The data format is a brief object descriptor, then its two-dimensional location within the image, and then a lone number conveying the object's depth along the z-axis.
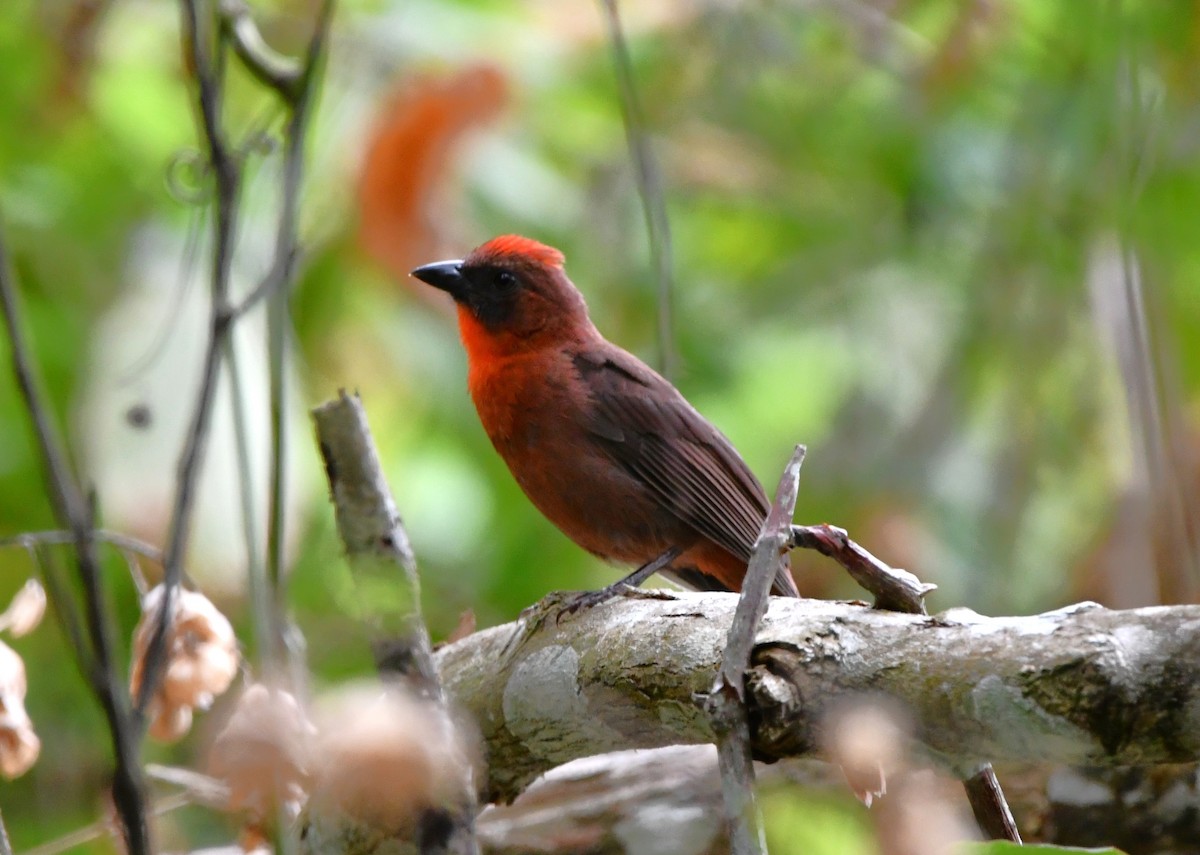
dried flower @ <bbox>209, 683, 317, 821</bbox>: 3.95
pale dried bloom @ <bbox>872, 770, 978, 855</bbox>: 3.59
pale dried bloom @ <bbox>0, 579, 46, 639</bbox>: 4.81
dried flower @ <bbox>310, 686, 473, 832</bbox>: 3.07
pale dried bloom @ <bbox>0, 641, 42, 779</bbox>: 4.77
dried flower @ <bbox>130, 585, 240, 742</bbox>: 4.91
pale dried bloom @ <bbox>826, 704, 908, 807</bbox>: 4.03
